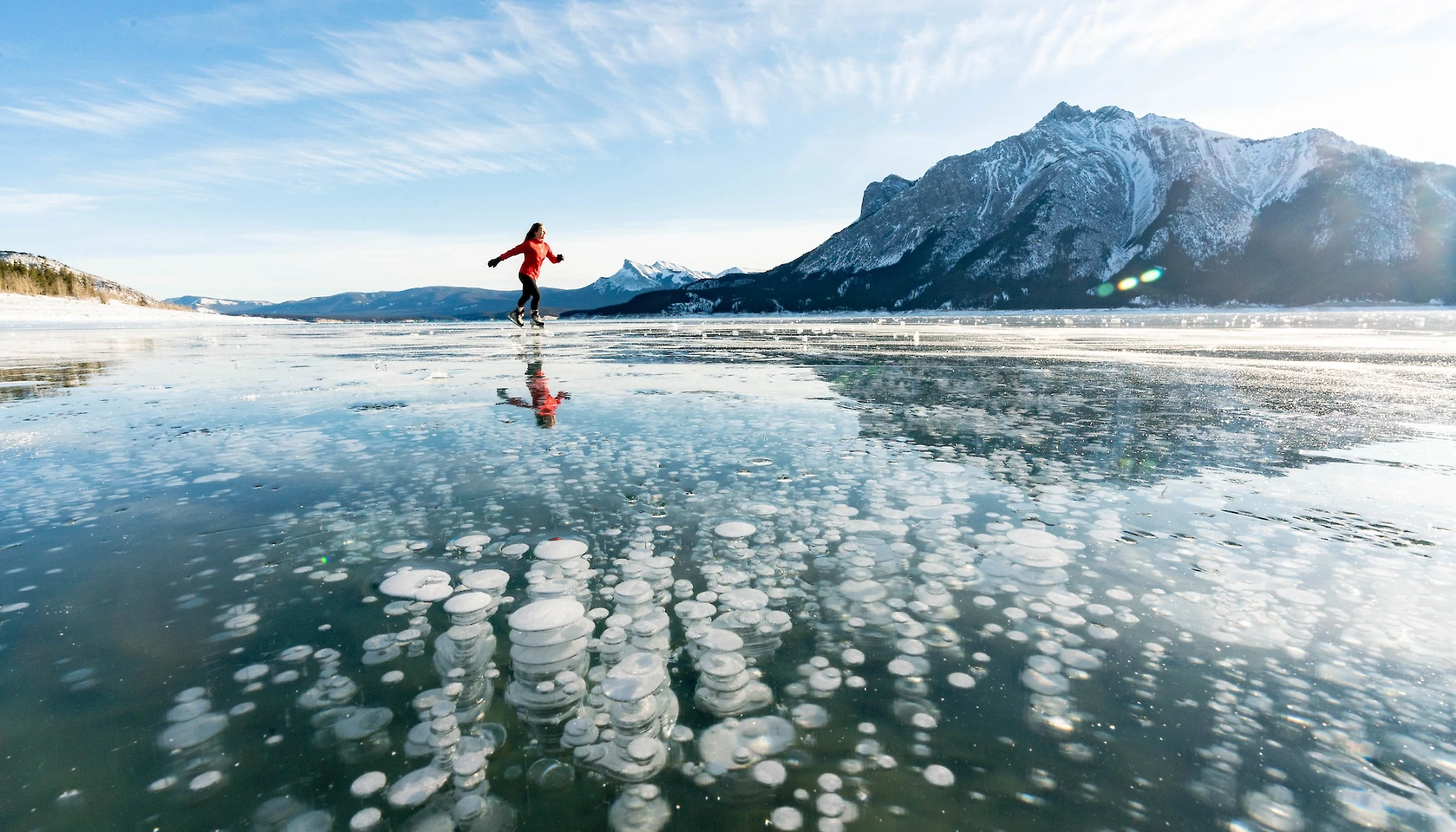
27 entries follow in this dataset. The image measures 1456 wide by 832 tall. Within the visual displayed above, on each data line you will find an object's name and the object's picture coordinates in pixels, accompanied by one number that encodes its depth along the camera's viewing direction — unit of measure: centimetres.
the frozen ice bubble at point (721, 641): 362
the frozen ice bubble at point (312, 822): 232
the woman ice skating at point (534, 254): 2278
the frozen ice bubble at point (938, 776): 257
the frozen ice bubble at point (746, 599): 414
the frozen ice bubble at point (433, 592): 420
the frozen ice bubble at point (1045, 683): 320
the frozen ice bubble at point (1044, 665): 340
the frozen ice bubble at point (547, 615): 378
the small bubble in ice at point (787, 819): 236
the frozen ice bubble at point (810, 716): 295
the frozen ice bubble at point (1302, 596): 411
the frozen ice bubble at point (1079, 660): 342
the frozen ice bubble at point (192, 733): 274
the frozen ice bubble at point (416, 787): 245
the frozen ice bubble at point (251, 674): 323
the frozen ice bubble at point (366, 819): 231
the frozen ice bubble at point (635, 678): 310
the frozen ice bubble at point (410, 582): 426
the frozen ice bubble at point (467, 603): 399
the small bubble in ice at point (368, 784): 248
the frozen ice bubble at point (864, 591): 425
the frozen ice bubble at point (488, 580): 431
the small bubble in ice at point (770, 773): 257
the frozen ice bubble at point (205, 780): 250
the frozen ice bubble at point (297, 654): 344
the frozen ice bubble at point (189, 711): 292
